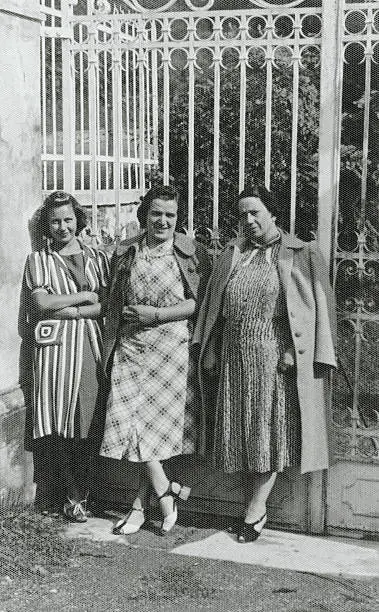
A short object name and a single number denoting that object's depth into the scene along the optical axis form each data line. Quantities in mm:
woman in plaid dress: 4895
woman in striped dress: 5020
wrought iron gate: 4820
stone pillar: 4992
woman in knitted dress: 4672
